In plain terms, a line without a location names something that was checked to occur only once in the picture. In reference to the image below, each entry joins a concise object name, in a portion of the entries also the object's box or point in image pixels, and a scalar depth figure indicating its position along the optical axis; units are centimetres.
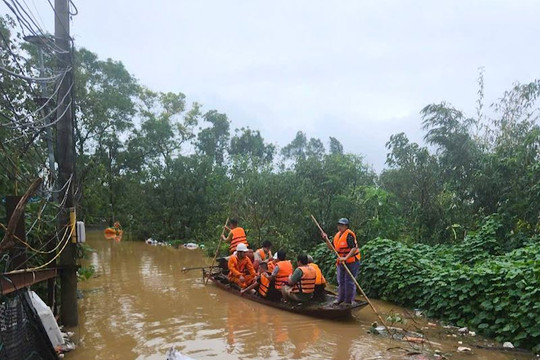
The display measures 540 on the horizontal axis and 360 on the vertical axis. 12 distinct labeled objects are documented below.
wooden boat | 856
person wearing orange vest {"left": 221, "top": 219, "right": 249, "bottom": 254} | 1260
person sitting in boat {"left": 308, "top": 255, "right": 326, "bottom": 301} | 936
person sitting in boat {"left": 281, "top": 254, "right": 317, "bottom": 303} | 894
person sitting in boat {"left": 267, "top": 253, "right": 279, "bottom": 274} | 1071
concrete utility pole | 760
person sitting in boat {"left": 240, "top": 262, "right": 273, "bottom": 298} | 1002
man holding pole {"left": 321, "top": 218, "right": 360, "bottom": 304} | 889
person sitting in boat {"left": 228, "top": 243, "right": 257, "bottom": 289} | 1098
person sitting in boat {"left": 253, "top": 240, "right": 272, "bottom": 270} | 1152
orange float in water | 2623
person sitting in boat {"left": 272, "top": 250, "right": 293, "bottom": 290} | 970
